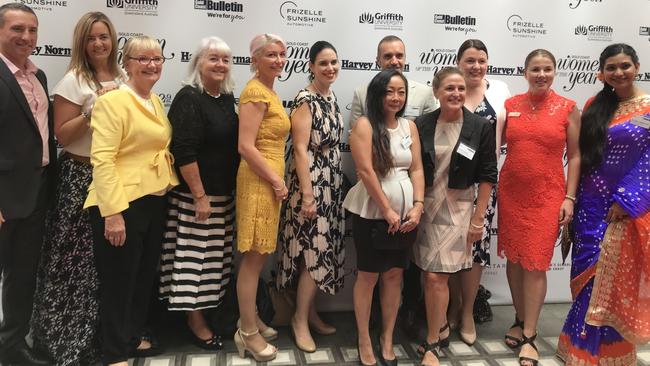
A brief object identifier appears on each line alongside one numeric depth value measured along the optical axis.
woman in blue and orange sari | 2.35
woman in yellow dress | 2.38
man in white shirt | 2.77
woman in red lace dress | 2.61
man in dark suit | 2.13
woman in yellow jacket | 2.08
